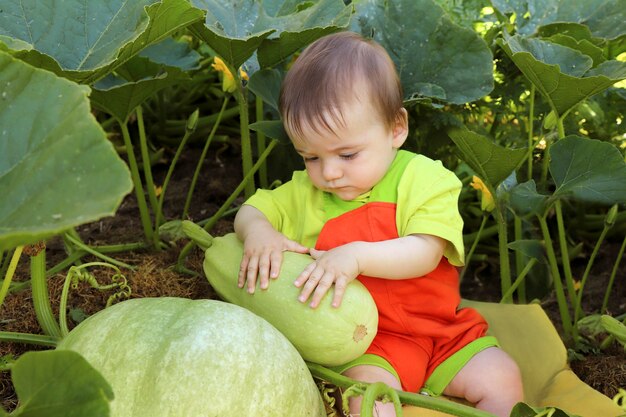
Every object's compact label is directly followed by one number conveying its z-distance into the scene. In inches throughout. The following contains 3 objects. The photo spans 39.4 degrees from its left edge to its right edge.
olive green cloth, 59.2
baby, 58.6
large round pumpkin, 48.0
